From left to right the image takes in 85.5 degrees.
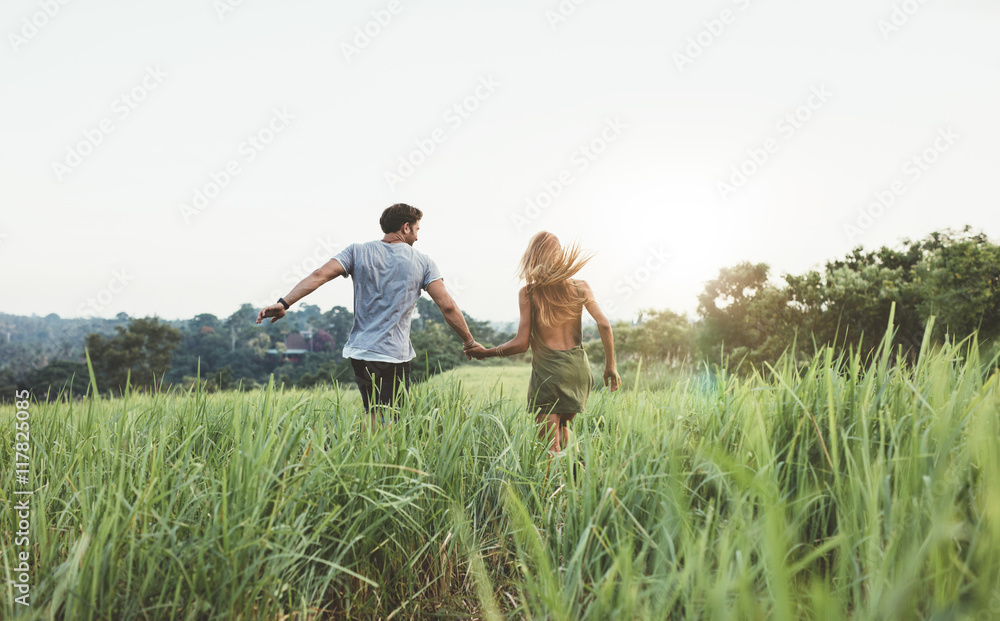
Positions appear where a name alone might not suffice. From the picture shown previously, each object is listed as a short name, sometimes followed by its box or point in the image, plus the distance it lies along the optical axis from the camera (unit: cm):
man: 434
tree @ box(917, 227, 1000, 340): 1530
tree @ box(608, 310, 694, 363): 2880
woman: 426
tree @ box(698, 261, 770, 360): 2559
